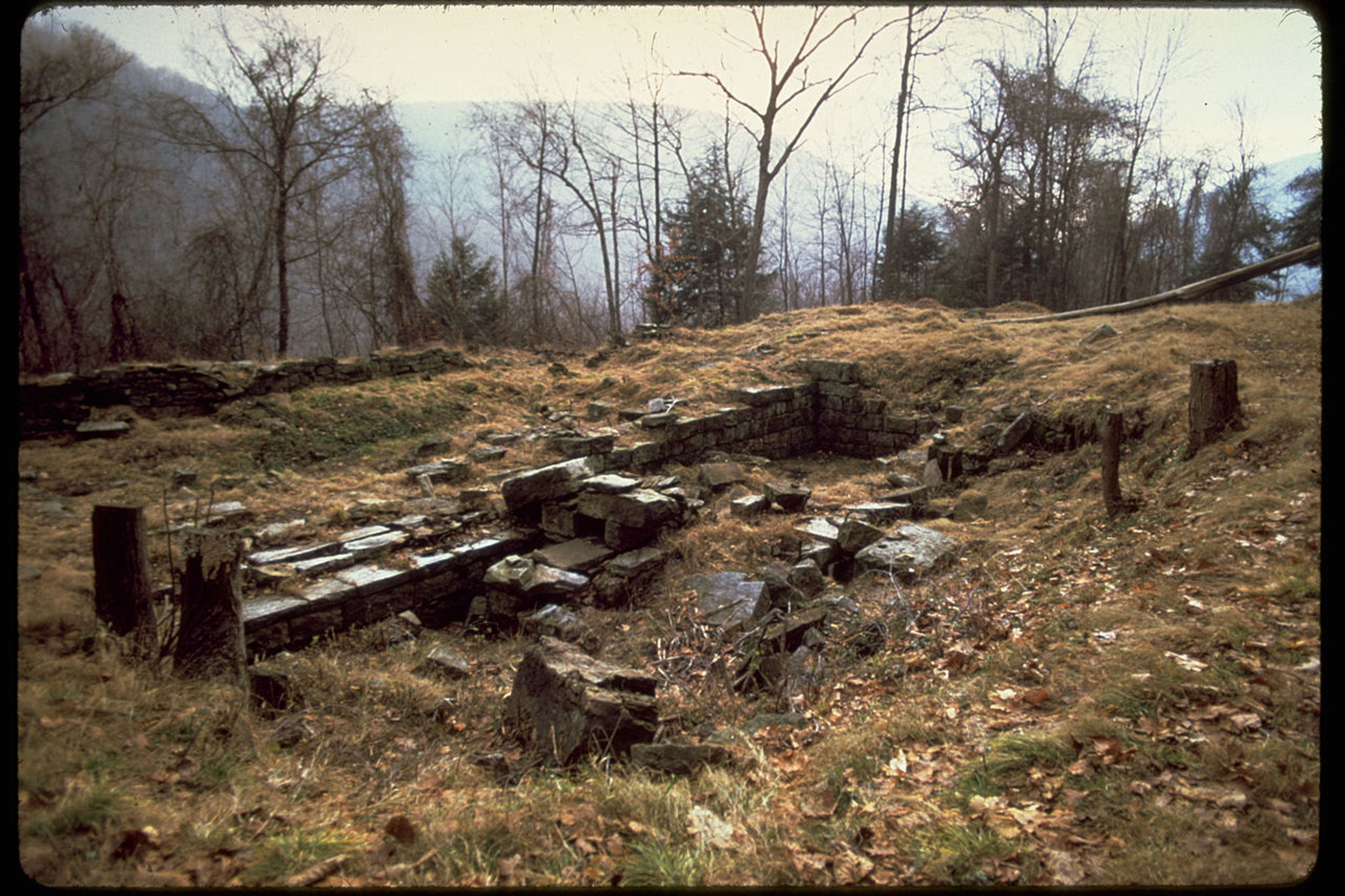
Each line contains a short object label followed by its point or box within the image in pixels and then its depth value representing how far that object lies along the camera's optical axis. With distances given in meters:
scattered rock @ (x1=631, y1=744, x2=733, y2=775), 2.84
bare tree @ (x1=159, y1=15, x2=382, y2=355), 13.38
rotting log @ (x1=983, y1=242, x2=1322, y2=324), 8.55
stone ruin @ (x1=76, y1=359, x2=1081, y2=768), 3.35
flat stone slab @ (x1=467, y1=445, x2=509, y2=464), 8.24
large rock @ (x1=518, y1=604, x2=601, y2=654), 4.86
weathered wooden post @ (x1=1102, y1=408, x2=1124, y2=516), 4.74
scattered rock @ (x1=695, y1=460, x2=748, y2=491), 7.48
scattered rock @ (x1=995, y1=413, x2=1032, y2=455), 7.58
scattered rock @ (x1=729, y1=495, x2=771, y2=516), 6.71
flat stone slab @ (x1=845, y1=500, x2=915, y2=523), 6.61
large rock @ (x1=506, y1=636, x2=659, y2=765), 3.05
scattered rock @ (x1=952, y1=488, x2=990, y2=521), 6.50
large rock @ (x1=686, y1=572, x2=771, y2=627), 4.77
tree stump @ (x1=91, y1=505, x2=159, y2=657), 2.79
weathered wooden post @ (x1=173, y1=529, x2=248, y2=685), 3.06
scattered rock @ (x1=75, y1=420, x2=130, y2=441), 5.14
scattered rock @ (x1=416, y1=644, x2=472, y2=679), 4.48
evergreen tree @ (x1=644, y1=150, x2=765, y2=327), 22.41
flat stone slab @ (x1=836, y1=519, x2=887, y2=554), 5.74
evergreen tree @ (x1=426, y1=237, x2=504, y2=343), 18.17
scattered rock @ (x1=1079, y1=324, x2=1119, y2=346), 10.01
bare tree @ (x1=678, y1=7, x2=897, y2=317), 19.28
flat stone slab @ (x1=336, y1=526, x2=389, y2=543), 5.67
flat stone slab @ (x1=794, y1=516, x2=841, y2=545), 5.98
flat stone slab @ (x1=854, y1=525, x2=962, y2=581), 5.18
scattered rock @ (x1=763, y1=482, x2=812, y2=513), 6.90
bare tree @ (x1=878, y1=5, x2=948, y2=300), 19.47
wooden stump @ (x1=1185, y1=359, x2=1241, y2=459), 4.92
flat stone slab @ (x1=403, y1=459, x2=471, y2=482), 7.44
